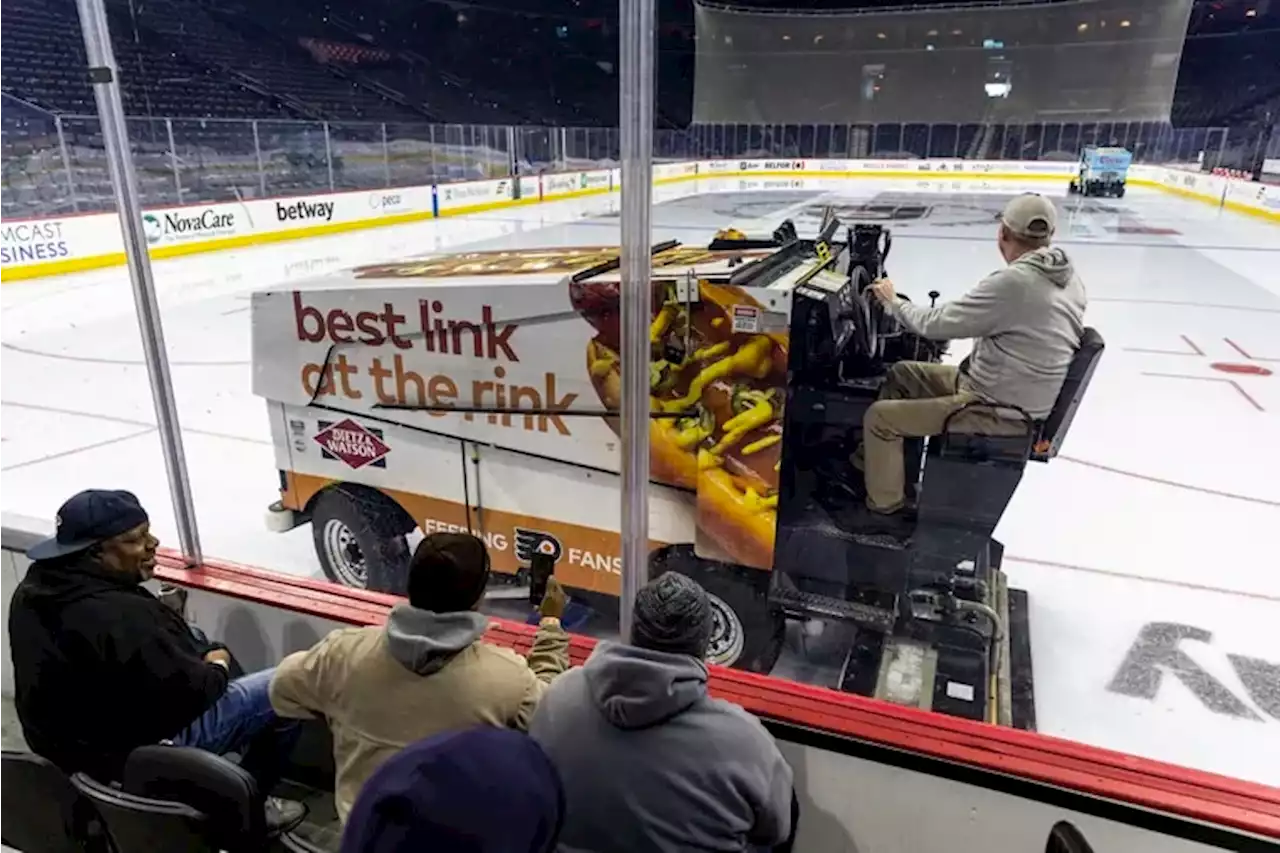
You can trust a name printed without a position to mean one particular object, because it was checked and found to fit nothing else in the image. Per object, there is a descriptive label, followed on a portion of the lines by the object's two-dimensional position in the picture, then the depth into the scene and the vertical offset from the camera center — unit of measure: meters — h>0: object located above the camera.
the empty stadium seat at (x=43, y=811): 1.63 -1.20
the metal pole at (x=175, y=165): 11.72 -0.64
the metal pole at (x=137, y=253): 2.20 -0.34
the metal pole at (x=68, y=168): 10.27 -0.60
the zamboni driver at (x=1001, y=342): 2.46 -0.59
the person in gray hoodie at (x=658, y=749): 1.29 -0.85
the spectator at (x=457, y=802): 0.98 -0.71
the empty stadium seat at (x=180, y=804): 1.55 -1.12
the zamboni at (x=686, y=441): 2.47 -0.92
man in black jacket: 1.69 -0.94
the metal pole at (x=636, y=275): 1.58 -0.29
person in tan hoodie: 1.47 -0.86
